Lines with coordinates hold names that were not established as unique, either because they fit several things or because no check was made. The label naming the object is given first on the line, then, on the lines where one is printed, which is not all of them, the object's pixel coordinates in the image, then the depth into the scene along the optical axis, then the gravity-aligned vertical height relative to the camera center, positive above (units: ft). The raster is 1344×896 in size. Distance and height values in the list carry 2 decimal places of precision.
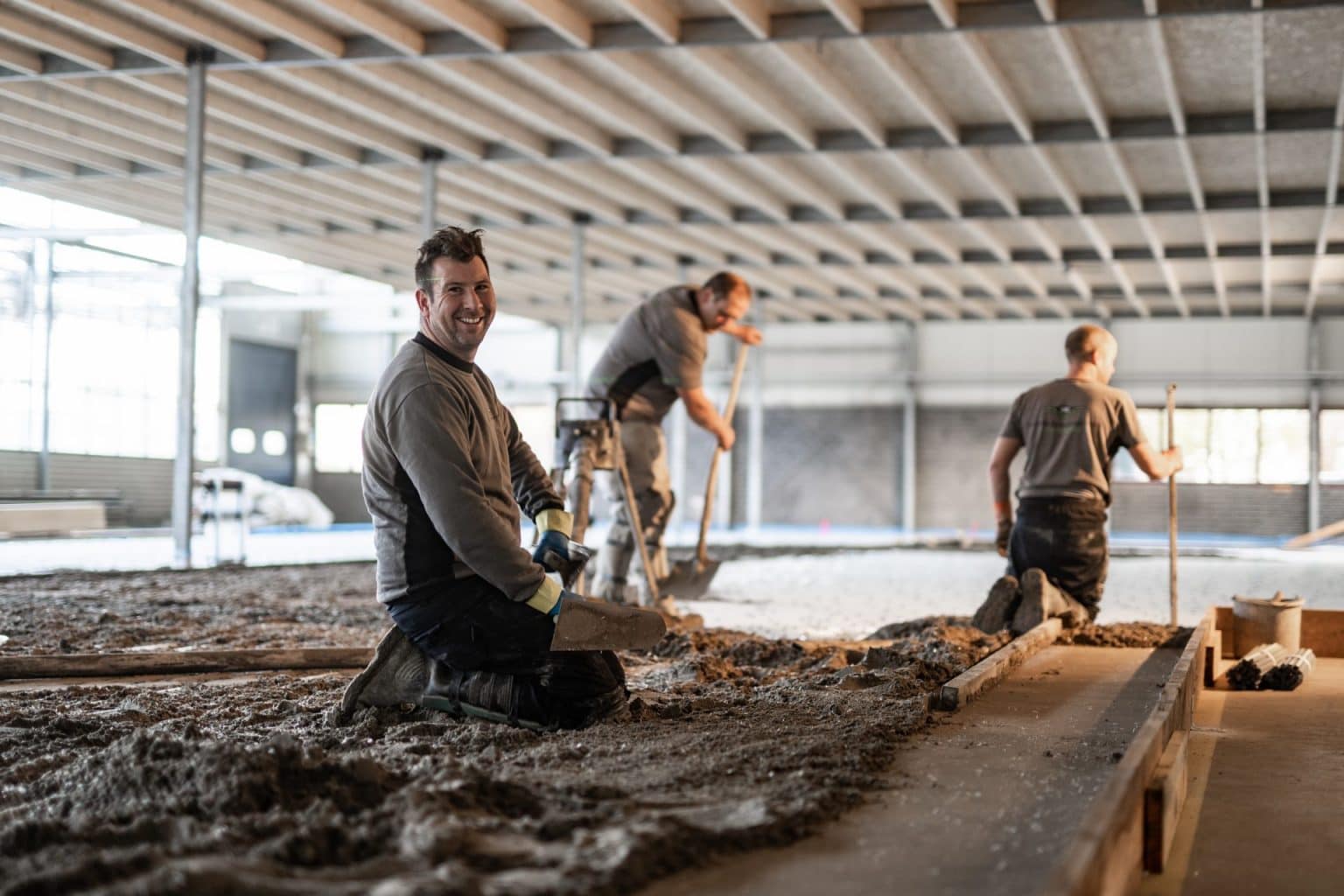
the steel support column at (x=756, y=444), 76.18 +1.62
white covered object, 71.36 -2.14
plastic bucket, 20.62 -2.33
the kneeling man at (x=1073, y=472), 21.58 +0.04
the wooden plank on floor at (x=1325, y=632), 21.26 -2.52
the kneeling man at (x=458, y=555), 11.80 -0.78
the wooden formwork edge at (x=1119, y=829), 6.84 -2.05
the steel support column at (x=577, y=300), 51.62 +6.64
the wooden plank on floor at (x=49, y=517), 48.34 -1.98
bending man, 23.08 +1.59
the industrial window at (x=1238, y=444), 75.87 +1.89
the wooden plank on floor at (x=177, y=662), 15.61 -2.43
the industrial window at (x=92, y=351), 63.52 +5.93
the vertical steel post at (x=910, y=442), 81.97 +1.94
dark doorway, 80.94 +3.67
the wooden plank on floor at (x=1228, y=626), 21.15 -2.43
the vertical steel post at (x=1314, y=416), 74.49 +3.45
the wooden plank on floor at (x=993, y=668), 13.39 -2.27
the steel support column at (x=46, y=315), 64.08 +7.37
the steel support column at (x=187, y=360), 34.96 +2.89
